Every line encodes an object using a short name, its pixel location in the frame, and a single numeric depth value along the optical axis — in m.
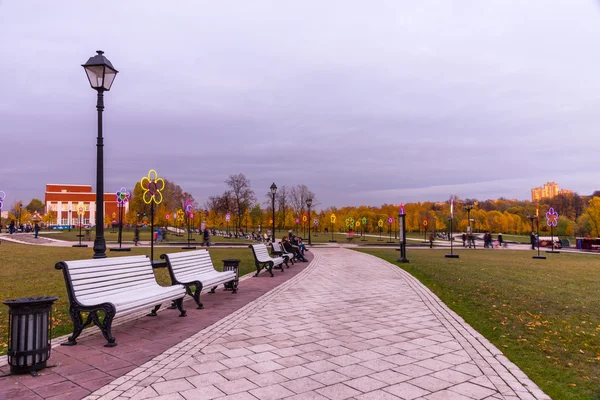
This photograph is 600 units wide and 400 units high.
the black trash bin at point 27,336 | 3.92
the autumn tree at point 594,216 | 51.84
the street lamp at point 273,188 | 24.14
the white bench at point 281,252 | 14.39
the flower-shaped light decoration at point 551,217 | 28.57
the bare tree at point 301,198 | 73.44
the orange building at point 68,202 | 103.75
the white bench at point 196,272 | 7.26
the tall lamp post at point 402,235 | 17.11
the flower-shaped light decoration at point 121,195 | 27.91
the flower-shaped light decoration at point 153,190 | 11.83
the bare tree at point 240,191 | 57.69
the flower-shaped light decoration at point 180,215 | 55.34
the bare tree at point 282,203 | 72.32
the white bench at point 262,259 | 12.14
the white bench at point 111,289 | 4.89
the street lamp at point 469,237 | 36.67
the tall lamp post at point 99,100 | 6.77
